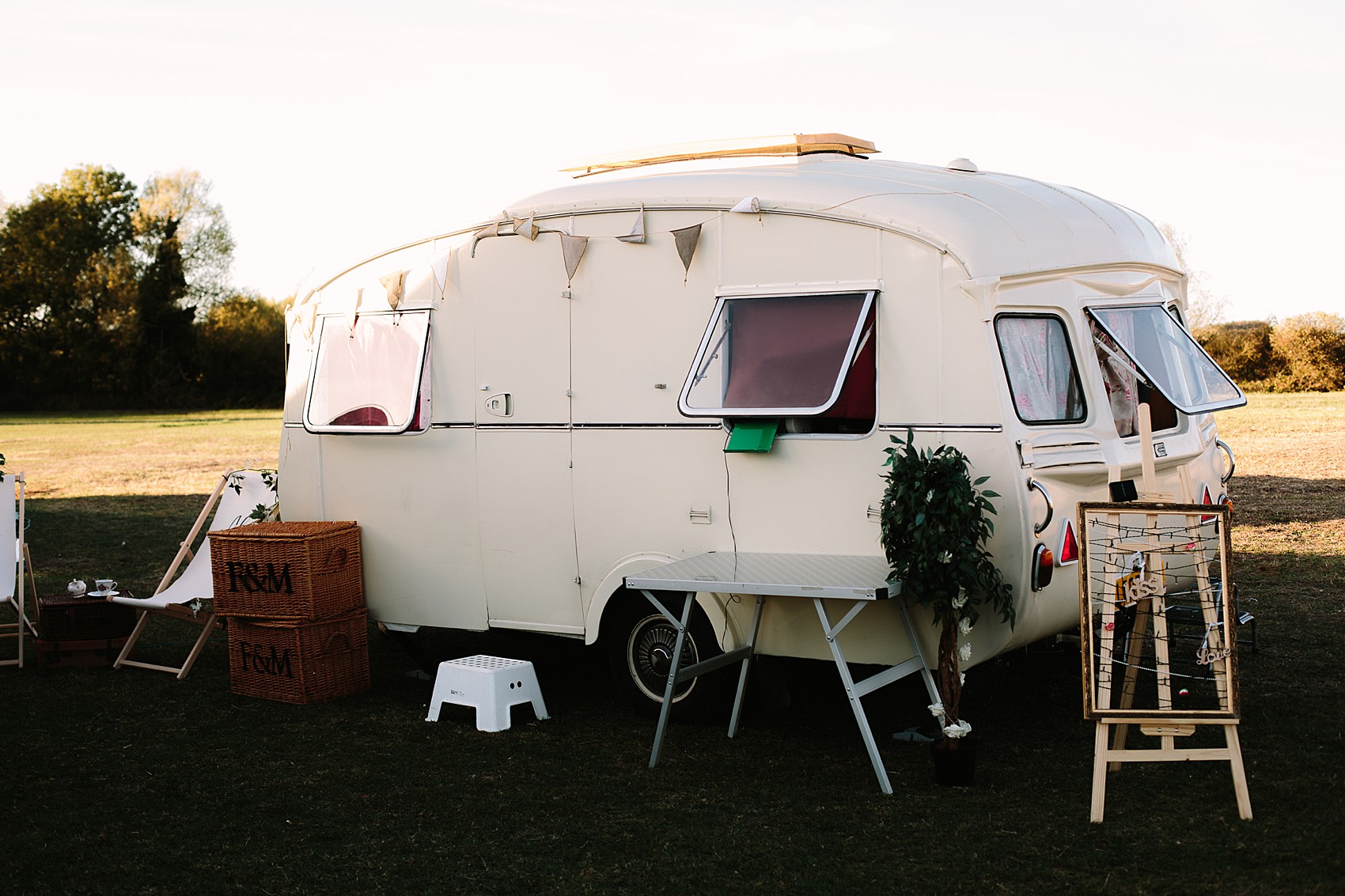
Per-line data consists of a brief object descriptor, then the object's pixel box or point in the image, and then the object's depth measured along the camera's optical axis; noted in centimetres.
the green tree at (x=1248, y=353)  2908
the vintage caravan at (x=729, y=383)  518
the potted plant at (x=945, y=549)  479
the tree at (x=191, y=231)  5147
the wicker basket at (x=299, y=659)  646
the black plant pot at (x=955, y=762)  494
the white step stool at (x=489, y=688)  601
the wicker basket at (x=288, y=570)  641
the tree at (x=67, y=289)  4444
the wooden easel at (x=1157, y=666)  436
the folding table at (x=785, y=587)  485
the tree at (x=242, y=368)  4494
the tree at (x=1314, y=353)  2831
